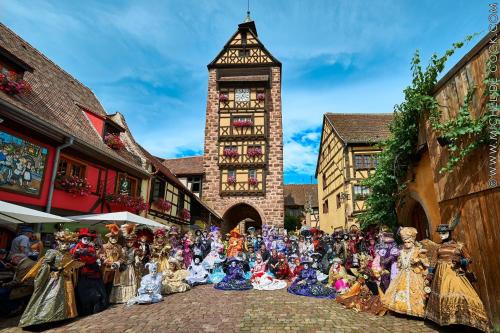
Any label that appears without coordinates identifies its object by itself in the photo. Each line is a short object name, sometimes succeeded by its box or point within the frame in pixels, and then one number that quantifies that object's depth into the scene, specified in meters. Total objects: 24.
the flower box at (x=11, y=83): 8.10
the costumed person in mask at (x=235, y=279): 7.83
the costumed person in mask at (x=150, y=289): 6.11
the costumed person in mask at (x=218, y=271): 9.29
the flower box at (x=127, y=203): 11.59
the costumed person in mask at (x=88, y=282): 5.38
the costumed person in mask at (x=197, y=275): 8.59
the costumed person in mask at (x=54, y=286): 4.62
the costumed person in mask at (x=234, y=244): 11.00
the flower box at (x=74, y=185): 9.30
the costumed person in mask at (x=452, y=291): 3.94
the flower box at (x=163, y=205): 15.07
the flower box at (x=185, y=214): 18.60
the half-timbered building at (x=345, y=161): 17.23
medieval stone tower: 21.70
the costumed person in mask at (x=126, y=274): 6.35
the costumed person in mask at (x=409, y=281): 4.87
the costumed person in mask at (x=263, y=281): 7.98
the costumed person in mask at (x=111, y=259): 6.17
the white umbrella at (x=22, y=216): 6.00
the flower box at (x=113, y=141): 12.45
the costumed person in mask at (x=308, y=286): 6.91
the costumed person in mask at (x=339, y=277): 7.33
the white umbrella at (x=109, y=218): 9.02
